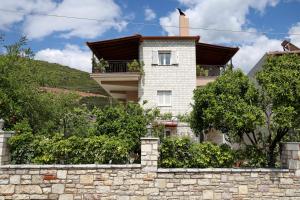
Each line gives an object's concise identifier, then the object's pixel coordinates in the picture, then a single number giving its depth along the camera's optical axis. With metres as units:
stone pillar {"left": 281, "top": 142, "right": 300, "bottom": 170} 9.29
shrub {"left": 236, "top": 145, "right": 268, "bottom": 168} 10.00
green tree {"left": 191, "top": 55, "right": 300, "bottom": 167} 9.15
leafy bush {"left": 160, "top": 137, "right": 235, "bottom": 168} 9.62
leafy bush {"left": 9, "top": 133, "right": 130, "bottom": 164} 9.52
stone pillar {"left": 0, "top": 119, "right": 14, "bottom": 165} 9.27
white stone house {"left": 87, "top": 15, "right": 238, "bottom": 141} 18.08
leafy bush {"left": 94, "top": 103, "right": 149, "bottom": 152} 10.57
